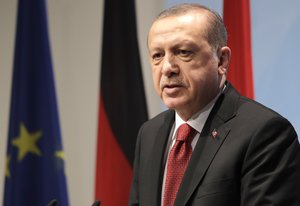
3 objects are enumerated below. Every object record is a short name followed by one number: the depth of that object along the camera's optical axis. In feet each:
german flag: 18.88
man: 7.84
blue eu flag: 19.69
